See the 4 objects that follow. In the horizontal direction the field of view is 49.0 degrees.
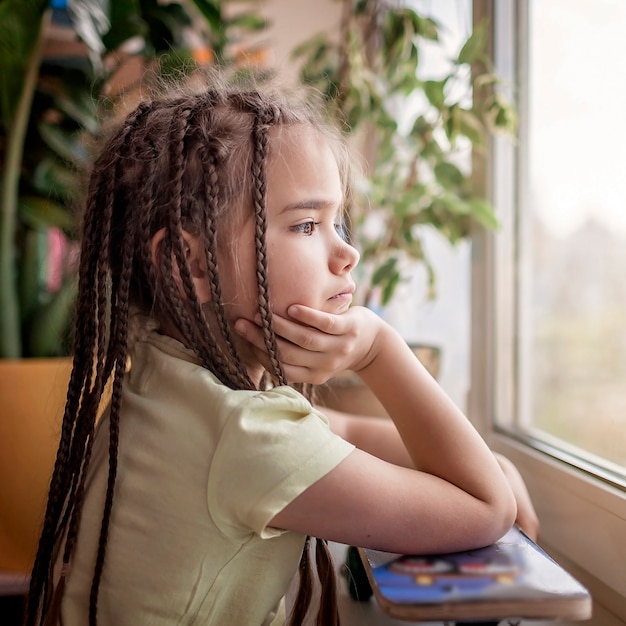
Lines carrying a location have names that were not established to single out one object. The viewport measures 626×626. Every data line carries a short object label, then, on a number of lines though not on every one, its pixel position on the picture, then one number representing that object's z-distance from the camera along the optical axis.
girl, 0.60
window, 0.90
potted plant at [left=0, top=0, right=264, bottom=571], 1.20
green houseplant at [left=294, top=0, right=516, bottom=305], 1.15
